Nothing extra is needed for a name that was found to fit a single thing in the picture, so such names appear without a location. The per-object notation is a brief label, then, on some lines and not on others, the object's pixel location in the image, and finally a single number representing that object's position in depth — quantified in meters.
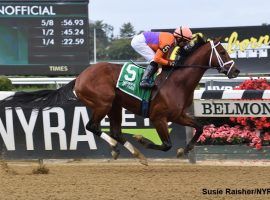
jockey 16.72
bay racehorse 16.56
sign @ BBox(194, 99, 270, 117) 18.34
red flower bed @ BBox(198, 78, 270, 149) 18.44
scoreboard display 36.53
